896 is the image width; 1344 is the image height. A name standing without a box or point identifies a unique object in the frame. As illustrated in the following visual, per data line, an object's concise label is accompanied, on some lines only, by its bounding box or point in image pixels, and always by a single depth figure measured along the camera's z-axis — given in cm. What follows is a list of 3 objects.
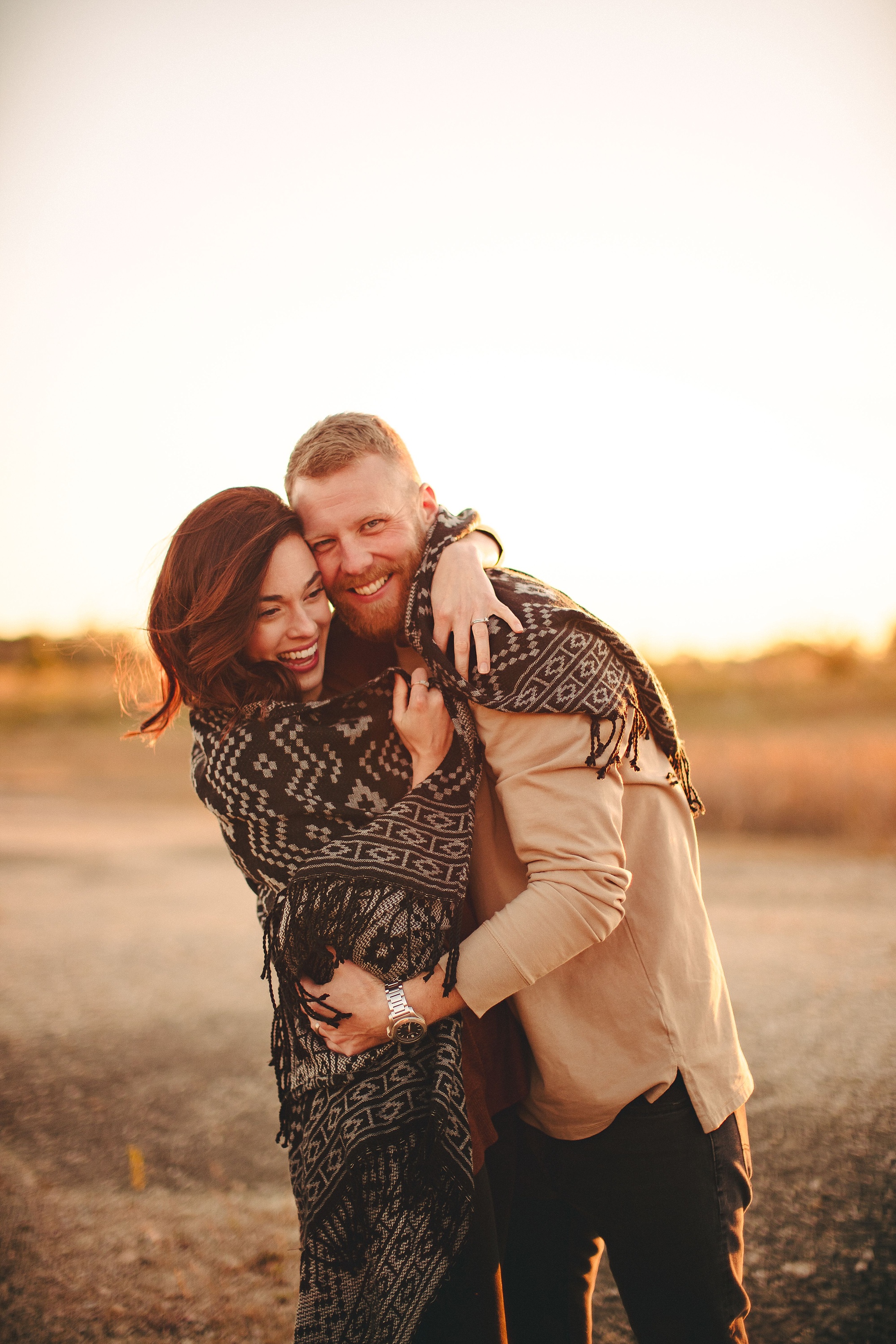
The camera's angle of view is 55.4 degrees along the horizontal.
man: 167
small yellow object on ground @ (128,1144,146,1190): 354
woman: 171
